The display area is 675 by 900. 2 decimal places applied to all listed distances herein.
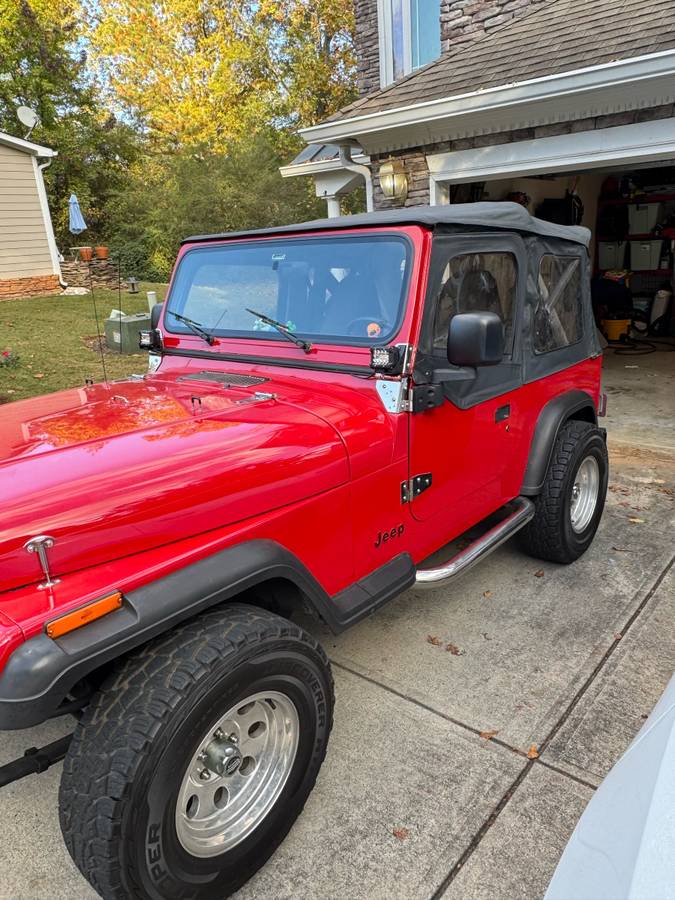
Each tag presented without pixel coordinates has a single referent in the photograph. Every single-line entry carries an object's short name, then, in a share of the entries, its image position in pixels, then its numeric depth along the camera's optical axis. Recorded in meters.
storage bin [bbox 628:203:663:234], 11.16
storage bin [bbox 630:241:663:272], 11.30
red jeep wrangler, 1.62
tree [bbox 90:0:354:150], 24.75
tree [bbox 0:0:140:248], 22.16
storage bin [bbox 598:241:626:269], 11.66
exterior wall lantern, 7.58
